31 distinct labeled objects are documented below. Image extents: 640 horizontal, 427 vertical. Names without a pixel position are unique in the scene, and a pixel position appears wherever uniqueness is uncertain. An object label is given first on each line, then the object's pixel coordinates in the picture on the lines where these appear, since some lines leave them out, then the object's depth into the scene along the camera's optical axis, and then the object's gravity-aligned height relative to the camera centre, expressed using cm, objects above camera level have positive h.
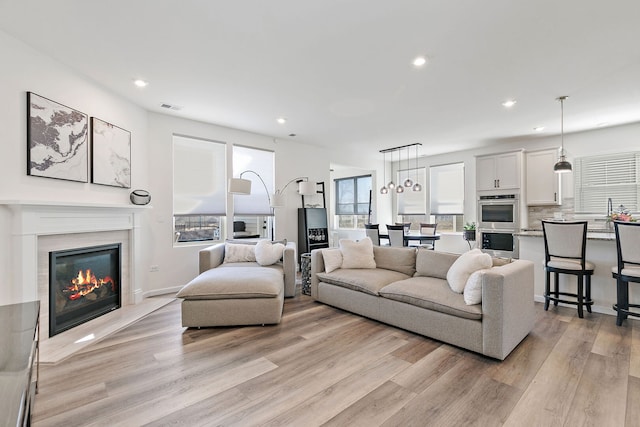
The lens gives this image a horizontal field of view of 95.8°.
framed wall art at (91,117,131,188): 350 +77
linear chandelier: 618 +156
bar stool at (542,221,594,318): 337 -55
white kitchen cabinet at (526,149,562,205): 566 +69
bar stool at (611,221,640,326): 296 -54
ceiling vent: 417 +158
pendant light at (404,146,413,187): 610 +64
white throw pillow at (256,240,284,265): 410 -55
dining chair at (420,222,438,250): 635 -36
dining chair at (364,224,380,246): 585 -38
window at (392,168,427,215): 795 +46
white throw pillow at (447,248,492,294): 284 -54
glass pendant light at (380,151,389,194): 842 +131
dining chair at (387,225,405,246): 525 -40
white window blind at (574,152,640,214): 508 +58
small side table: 435 -92
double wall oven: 586 -21
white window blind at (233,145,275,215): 549 +75
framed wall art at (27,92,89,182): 279 +78
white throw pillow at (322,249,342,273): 395 -63
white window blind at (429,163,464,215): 733 +64
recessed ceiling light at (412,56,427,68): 290 +156
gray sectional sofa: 244 -86
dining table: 554 -46
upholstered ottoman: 307 -94
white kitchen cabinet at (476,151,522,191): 595 +90
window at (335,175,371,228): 854 +41
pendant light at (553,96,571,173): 429 +71
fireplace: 305 -83
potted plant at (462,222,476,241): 652 -42
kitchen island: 348 -80
